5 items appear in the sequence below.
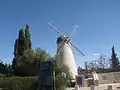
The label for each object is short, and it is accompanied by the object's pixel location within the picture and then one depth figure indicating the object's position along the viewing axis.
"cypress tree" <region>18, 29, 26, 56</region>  19.53
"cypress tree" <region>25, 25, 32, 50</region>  19.73
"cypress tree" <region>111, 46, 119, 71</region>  36.43
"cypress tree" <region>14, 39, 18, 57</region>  19.66
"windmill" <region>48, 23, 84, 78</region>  20.98
